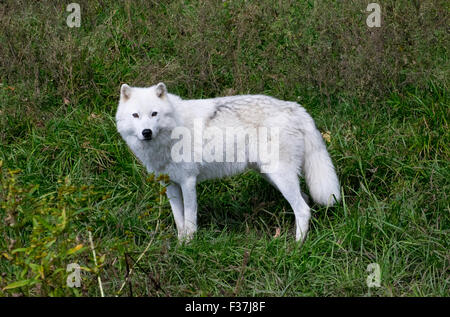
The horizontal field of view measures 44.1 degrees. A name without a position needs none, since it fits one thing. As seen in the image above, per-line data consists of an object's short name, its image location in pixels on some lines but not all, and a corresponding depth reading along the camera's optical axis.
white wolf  4.38
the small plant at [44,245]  2.69
